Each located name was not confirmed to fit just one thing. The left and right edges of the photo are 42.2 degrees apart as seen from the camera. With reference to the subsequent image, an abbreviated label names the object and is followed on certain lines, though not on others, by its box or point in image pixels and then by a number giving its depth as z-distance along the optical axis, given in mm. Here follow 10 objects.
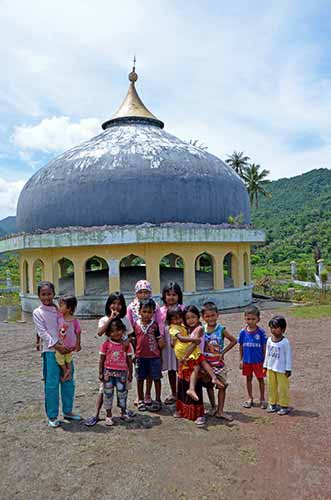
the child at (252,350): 5527
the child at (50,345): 4922
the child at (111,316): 4970
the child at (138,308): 5312
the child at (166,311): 5336
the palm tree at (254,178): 41831
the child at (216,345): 5125
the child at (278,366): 5230
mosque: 14398
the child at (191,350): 4934
